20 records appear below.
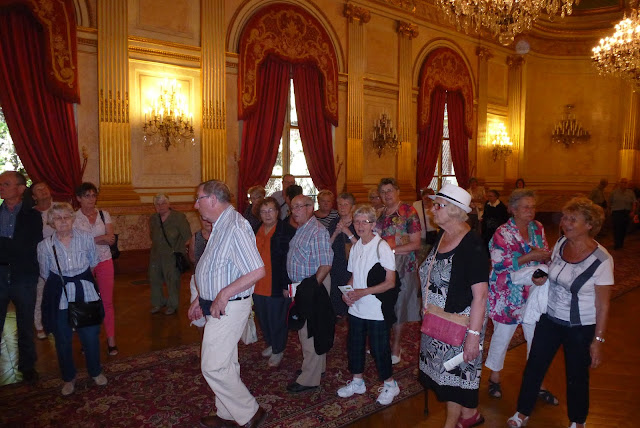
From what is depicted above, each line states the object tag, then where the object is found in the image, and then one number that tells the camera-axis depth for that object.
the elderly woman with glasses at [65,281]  3.69
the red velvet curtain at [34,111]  6.64
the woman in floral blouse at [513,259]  3.50
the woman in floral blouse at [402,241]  4.21
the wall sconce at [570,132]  16.09
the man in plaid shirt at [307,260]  3.79
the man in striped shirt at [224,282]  3.02
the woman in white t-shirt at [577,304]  2.98
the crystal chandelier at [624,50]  9.00
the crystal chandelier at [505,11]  6.99
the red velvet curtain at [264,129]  8.95
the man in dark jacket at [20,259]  4.03
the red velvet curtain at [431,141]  12.43
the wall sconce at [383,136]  11.23
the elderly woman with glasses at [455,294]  2.67
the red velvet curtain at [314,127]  9.70
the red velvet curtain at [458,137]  13.20
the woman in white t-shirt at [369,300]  3.51
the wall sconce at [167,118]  7.96
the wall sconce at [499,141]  14.77
